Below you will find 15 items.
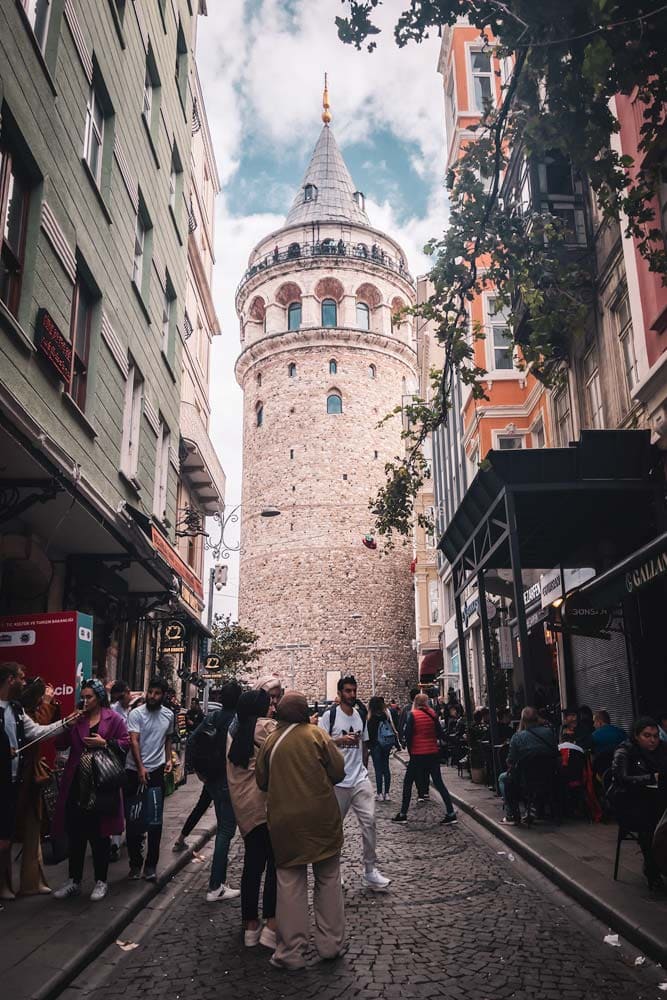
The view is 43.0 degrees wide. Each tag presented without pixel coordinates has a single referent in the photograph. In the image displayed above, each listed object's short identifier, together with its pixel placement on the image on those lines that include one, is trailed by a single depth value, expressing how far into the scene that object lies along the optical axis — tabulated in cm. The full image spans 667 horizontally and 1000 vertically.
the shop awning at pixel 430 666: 3578
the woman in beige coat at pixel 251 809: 536
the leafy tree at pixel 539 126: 585
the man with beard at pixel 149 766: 693
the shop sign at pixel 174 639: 1738
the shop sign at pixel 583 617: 1022
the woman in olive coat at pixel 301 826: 487
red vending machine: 853
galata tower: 4497
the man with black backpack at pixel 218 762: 659
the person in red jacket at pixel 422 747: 1046
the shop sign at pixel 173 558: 1422
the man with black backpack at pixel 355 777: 692
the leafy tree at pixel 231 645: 3023
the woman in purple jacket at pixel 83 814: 615
